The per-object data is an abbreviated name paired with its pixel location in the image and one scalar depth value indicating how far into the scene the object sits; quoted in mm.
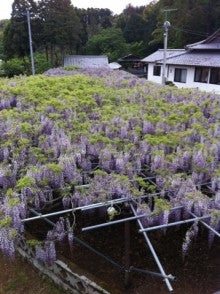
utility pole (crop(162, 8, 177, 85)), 25744
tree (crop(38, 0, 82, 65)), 35062
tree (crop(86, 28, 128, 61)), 50469
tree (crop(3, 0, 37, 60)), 33188
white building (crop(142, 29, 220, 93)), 29314
